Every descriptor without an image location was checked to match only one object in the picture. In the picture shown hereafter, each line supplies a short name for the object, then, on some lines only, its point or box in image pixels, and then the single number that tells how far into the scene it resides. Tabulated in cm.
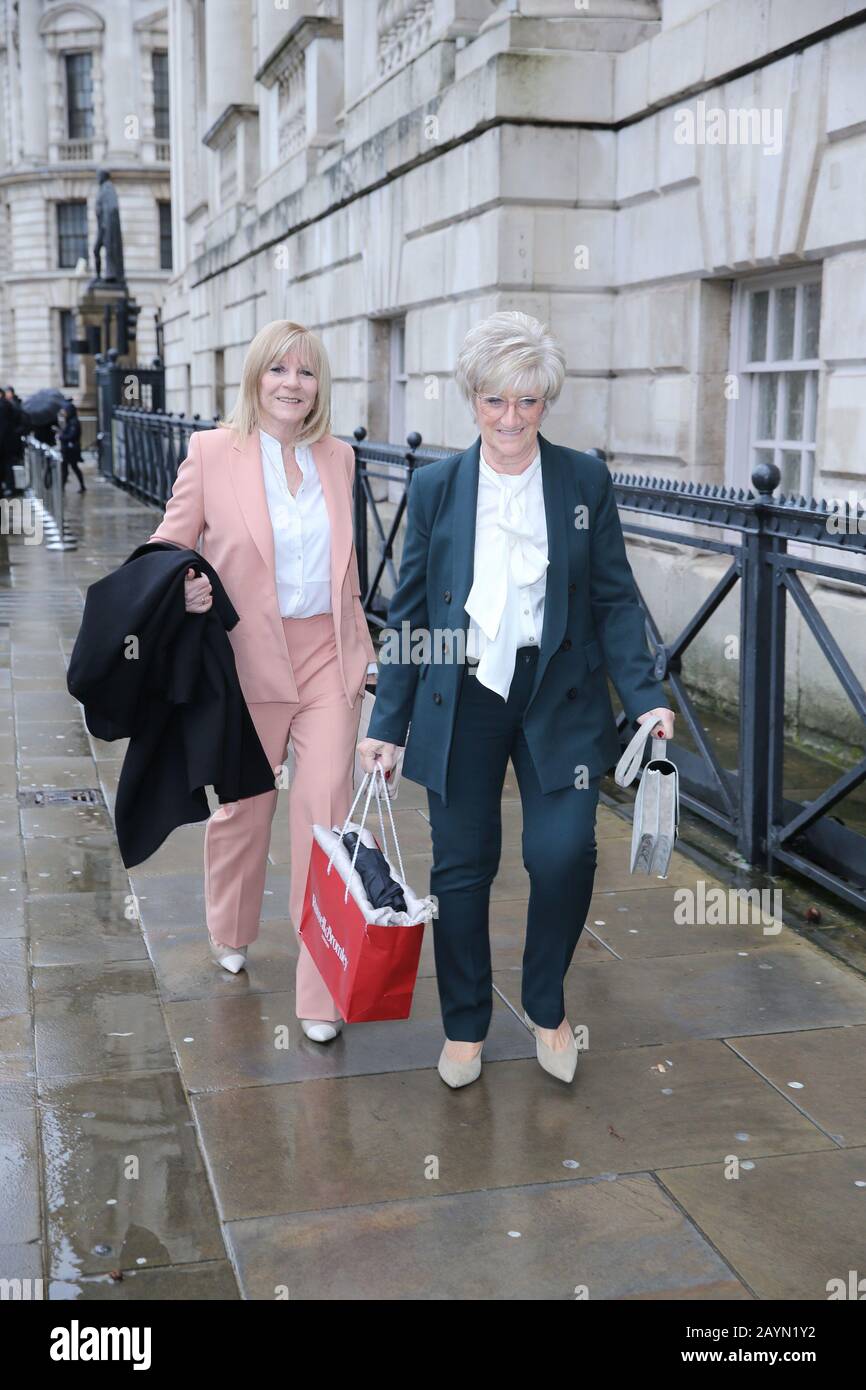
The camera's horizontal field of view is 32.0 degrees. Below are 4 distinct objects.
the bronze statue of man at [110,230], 3477
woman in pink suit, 418
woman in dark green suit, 362
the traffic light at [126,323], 3403
